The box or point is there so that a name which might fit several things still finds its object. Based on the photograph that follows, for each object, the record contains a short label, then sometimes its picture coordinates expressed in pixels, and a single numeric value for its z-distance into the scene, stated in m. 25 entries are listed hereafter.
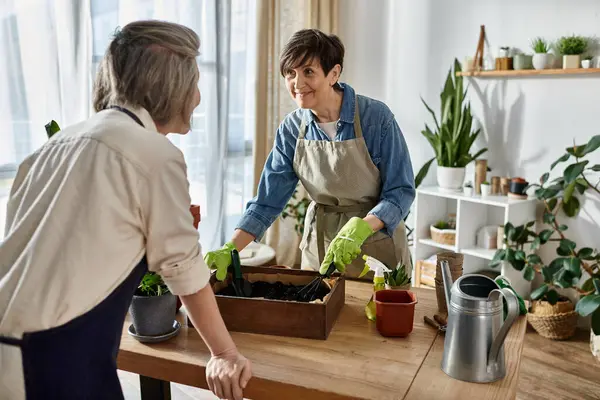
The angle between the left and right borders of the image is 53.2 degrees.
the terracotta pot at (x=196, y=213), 1.93
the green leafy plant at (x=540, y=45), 3.70
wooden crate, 1.62
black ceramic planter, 1.59
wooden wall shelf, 3.57
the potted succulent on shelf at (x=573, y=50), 3.58
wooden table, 1.36
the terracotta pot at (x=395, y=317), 1.63
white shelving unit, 3.84
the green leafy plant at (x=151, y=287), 1.62
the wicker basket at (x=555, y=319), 3.63
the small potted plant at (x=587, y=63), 3.55
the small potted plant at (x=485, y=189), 3.92
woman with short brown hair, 2.16
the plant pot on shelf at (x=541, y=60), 3.69
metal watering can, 1.38
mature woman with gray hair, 1.11
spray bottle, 1.75
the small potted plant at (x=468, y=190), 3.98
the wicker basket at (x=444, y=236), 4.11
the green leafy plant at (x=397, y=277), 1.83
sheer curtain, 2.96
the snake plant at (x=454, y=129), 3.96
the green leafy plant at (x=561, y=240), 3.46
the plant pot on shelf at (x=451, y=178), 4.05
